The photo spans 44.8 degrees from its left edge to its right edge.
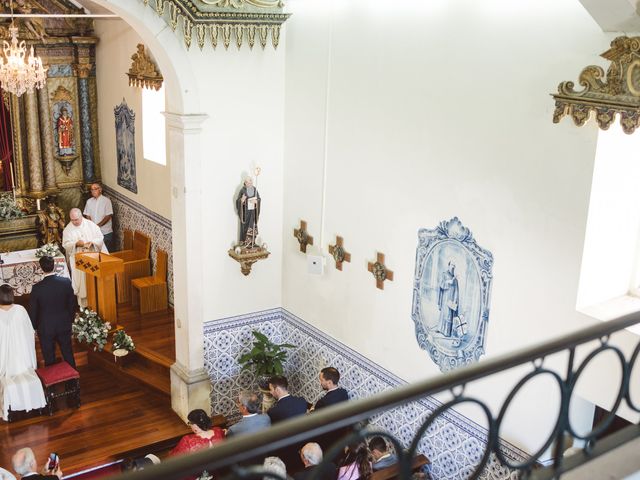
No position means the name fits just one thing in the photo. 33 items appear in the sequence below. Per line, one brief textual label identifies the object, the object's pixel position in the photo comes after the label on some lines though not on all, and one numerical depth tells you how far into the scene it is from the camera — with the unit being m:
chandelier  11.07
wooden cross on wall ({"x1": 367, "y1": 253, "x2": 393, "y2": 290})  7.80
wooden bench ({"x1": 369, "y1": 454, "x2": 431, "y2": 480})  6.84
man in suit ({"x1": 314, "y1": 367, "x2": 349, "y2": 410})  7.84
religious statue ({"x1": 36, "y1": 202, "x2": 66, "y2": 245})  13.90
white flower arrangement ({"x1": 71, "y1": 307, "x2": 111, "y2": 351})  10.45
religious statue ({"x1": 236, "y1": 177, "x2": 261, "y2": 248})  8.91
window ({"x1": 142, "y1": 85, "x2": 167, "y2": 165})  11.97
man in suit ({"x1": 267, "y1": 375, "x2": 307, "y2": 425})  7.80
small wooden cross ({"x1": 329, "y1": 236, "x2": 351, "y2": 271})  8.41
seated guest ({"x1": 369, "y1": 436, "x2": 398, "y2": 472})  7.07
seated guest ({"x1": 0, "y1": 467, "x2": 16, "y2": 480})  6.95
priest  11.84
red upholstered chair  9.23
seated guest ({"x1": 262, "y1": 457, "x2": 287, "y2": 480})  6.66
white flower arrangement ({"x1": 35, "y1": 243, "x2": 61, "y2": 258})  11.59
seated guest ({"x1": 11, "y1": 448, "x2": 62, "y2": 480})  6.70
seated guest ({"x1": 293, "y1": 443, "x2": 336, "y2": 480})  6.60
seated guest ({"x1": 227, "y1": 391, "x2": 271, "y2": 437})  7.45
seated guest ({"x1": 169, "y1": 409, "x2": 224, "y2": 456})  7.23
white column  8.52
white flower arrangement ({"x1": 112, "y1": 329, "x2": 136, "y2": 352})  10.09
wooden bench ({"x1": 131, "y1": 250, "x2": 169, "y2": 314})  11.73
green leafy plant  9.06
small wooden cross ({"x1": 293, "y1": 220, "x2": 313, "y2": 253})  9.01
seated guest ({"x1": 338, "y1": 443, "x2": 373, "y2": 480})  6.71
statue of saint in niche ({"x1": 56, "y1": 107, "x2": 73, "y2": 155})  14.03
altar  11.65
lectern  11.22
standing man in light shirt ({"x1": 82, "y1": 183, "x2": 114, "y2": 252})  13.60
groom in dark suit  9.47
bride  8.97
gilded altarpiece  13.47
